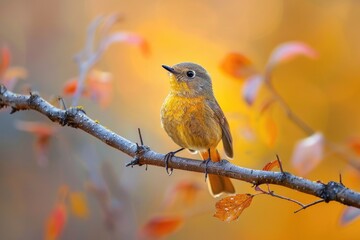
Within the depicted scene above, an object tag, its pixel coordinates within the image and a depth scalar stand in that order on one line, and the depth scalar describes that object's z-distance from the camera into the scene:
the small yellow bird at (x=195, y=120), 6.30
